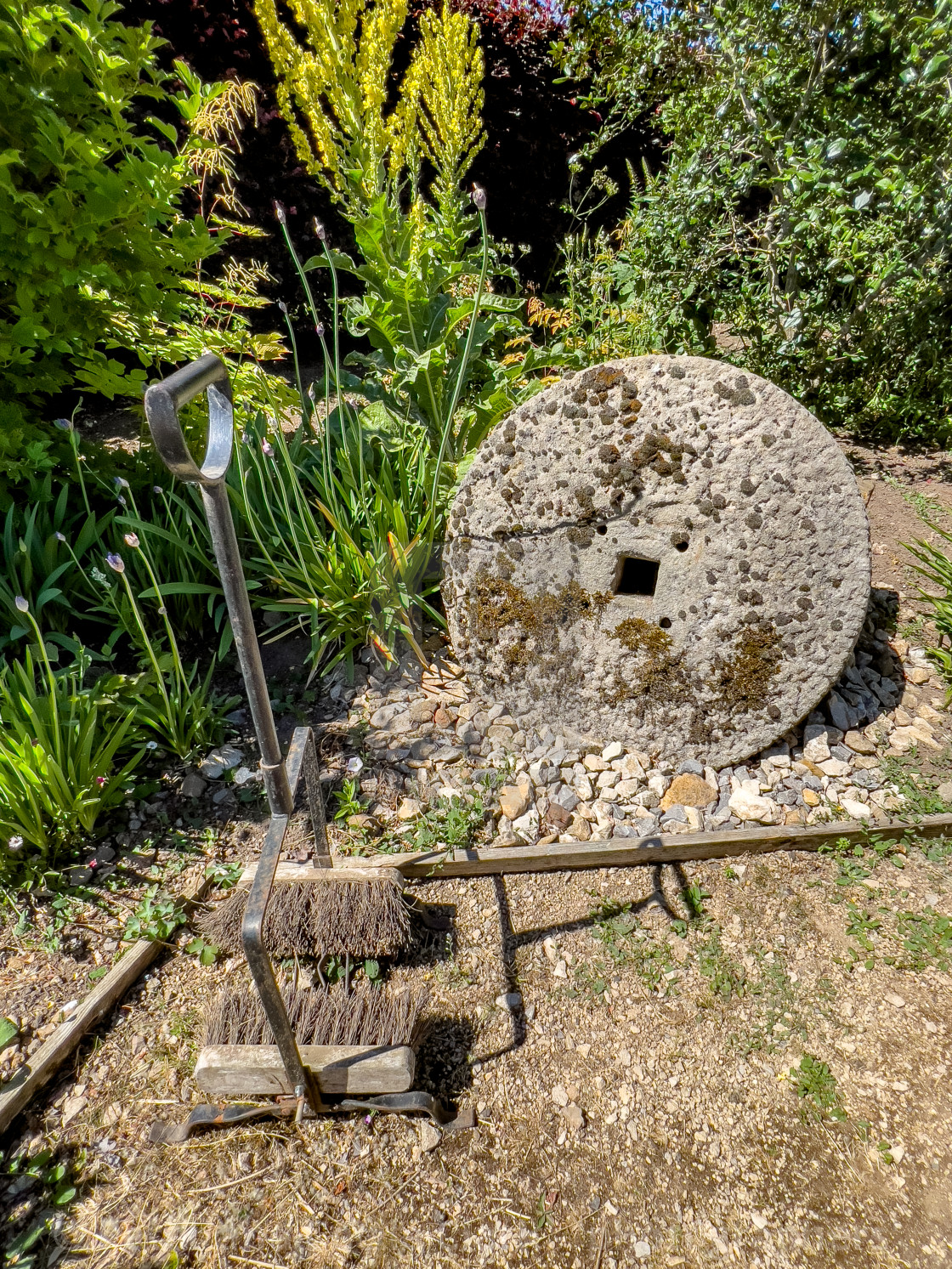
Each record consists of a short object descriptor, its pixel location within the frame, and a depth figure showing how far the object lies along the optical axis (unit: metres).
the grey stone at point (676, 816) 2.37
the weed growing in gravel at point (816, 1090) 1.69
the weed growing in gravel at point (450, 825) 2.28
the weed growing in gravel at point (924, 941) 1.97
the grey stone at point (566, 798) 2.43
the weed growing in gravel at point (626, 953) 1.97
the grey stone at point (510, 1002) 1.93
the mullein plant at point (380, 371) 2.67
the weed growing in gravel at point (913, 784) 2.33
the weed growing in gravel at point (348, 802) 2.38
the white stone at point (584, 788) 2.47
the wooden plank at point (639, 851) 2.23
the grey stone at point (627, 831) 2.34
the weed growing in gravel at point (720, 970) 1.94
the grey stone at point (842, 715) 2.60
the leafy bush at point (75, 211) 2.27
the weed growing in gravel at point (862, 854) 2.20
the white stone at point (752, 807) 2.36
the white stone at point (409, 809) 2.39
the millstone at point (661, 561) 2.25
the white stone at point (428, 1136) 1.64
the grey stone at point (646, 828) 2.33
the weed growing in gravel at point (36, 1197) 1.50
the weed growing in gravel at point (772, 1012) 1.83
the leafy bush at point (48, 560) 2.61
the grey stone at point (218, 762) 2.53
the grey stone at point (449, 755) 2.56
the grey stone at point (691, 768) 2.49
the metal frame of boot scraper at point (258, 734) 1.04
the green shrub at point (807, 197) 3.06
